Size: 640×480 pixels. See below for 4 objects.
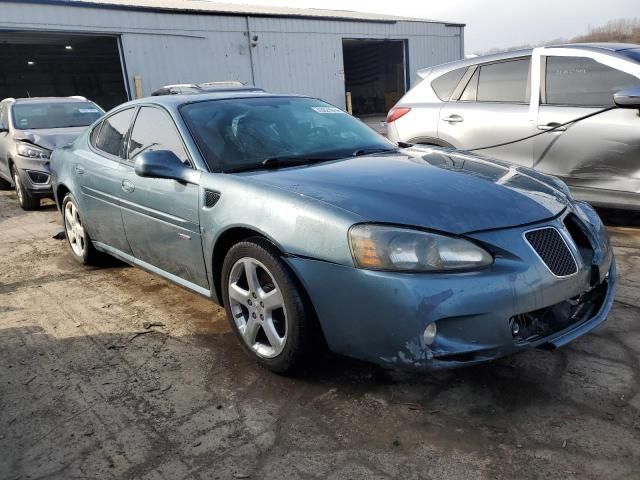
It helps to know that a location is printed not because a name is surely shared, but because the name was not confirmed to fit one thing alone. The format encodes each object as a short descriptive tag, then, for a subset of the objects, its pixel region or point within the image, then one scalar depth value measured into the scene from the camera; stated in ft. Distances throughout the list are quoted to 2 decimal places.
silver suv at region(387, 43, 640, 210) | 14.55
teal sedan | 7.25
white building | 51.24
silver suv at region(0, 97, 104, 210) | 24.80
